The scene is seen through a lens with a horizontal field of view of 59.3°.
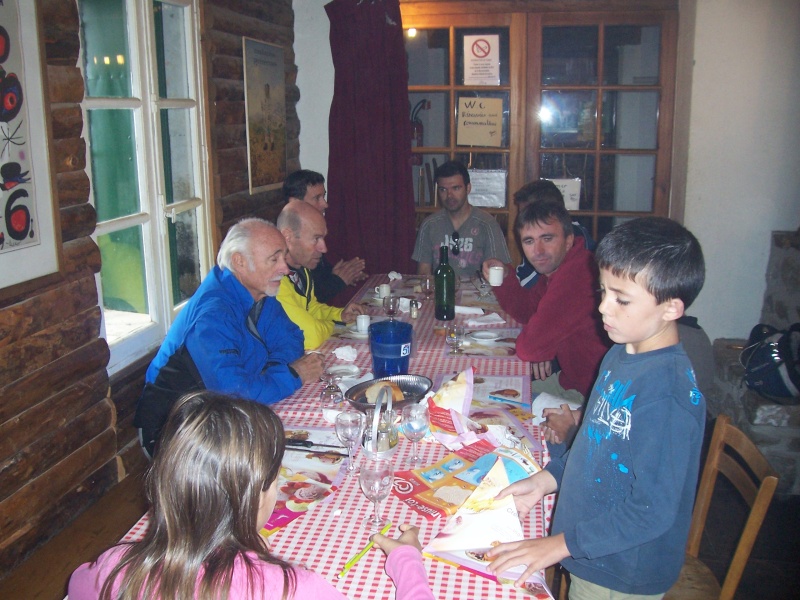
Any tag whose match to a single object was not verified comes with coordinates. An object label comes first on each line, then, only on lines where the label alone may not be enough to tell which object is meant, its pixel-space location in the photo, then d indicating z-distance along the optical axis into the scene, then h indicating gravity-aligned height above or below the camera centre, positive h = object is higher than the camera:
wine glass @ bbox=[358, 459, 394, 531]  1.61 -0.73
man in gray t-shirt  4.47 -0.43
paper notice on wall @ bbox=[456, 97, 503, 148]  4.89 +0.29
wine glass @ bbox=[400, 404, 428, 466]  2.00 -0.73
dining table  1.40 -0.82
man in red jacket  2.62 -0.55
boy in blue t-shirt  1.38 -0.55
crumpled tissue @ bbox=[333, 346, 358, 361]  2.73 -0.73
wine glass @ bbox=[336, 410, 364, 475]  1.90 -0.71
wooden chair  1.69 -0.87
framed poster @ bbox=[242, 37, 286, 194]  4.17 +0.31
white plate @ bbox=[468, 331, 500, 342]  2.98 -0.73
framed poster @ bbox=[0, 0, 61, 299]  2.18 +0.03
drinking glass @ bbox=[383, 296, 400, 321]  3.23 -0.65
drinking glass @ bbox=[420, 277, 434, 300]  3.78 -0.66
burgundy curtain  4.83 +0.16
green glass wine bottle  3.31 -0.60
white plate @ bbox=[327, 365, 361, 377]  2.57 -0.75
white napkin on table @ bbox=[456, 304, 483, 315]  3.41 -0.71
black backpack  3.43 -1.02
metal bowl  2.15 -0.73
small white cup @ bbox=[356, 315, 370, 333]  3.06 -0.69
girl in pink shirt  1.10 -0.58
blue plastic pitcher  2.41 -0.63
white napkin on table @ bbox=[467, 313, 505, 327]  3.23 -0.72
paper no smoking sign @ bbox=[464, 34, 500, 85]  4.82 +0.69
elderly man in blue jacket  2.33 -0.61
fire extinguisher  5.07 +0.24
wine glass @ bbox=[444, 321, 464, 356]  2.81 -0.70
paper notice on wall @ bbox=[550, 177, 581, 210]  4.93 -0.20
